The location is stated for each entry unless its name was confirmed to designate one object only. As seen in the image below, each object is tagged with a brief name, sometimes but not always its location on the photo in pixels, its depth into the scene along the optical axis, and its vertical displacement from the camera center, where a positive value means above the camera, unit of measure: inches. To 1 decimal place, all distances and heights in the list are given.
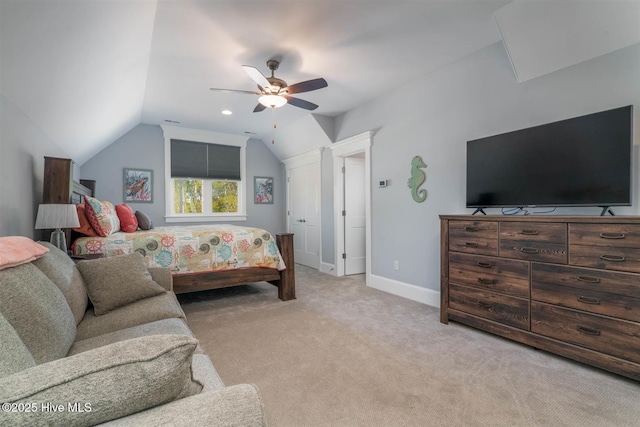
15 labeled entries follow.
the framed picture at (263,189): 248.5 +20.6
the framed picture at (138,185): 199.8 +19.9
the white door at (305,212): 216.4 +1.2
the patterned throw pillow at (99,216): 119.6 -0.7
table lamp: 87.2 -1.1
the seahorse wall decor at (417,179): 137.3 +15.6
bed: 120.3 -17.0
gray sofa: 21.5 -13.6
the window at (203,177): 215.3 +28.0
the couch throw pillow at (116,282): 72.4 -17.2
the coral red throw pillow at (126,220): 143.9 -2.5
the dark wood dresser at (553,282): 71.6 -19.9
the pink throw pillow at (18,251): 44.2 -6.0
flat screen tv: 76.8 +14.3
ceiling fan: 109.0 +48.0
